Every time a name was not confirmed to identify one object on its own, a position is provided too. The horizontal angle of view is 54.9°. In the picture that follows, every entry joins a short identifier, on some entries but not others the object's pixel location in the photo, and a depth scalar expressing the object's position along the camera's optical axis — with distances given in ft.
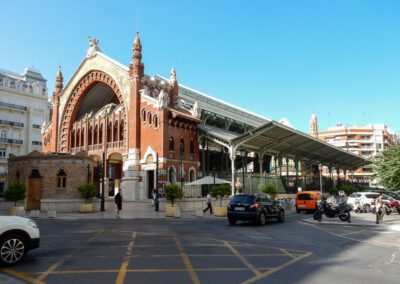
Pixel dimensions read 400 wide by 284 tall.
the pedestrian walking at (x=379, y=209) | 68.85
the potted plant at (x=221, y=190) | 95.81
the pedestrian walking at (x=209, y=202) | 93.15
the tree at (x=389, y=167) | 143.54
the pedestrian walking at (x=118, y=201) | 88.46
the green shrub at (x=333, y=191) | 169.52
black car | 64.85
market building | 141.79
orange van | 98.84
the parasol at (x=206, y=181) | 110.71
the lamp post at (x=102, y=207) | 98.17
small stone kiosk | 97.76
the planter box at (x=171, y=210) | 84.58
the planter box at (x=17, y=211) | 82.18
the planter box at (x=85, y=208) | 93.71
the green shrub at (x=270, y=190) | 106.73
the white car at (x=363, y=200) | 101.71
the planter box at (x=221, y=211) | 89.10
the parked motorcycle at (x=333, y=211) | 72.38
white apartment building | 227.40
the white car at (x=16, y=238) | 29.84
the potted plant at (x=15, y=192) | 91.15
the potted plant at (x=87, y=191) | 97.30
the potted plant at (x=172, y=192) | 94.43
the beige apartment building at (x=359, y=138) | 371.56
